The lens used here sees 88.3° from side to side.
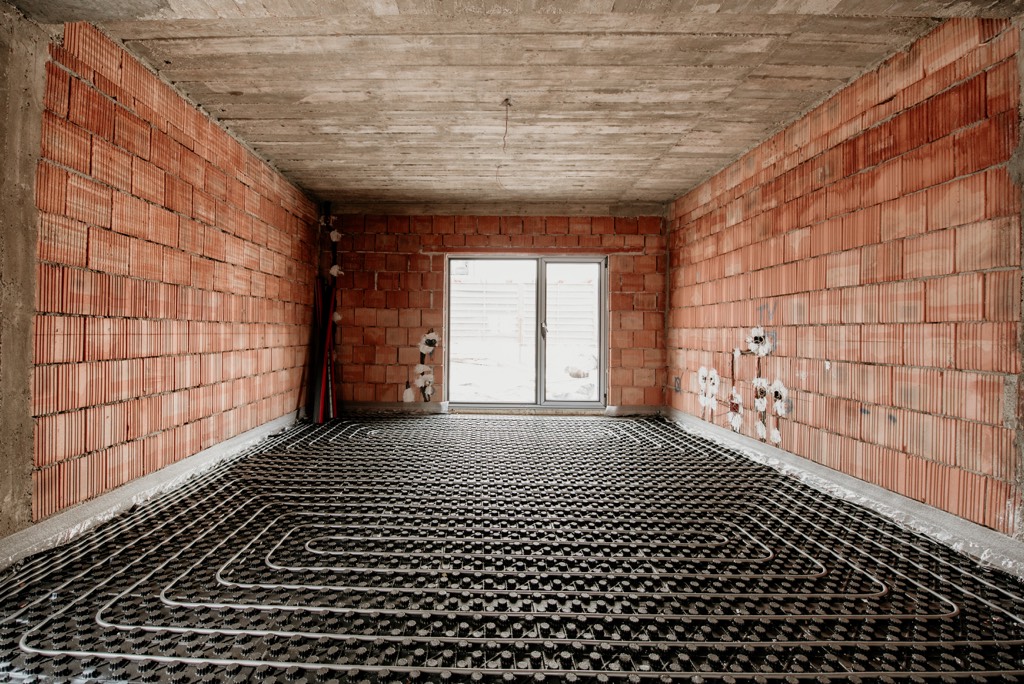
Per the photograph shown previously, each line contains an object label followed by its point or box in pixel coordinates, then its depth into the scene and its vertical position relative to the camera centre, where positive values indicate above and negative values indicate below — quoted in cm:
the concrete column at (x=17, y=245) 201 +36
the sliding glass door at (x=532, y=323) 601 +18
